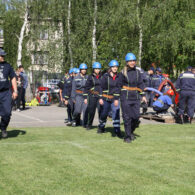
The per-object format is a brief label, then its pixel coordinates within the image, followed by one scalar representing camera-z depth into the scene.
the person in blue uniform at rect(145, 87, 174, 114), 16.73
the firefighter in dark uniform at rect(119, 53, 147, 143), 10.57
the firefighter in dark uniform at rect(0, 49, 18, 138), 10.77
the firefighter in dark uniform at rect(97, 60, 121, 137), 11.48
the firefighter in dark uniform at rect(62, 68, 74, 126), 14.82
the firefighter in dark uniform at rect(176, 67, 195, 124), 15.33
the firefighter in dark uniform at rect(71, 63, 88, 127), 14.19
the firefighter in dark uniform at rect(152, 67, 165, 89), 22.56
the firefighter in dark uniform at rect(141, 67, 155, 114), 22.30
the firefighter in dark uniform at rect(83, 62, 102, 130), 13.24
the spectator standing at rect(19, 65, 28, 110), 22.27
